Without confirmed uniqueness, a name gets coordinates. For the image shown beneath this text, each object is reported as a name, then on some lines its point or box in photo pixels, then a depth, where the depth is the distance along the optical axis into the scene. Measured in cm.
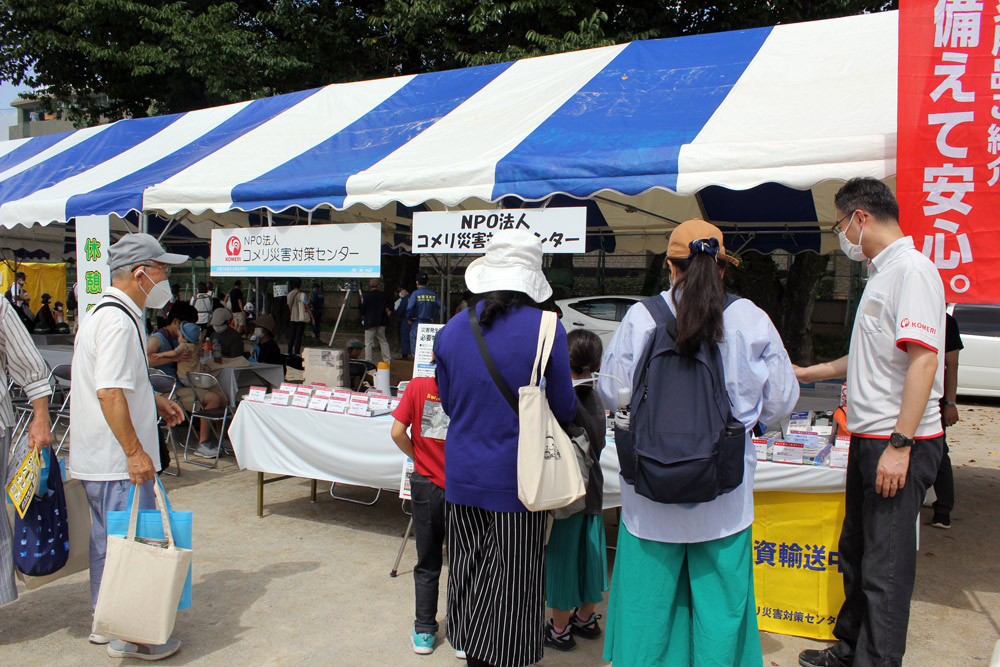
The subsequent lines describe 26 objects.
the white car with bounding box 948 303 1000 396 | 938
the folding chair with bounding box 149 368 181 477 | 611
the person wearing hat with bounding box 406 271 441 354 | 1123
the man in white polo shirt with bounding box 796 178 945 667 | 238
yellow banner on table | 322
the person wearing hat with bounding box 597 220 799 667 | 205
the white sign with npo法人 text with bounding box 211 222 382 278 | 473
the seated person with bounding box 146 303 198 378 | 608
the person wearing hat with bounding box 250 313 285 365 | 737
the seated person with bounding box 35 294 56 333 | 1230
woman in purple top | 216
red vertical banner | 313
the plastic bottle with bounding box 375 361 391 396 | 464
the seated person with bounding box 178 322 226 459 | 638
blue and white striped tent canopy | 368
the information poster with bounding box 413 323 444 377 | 372
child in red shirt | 288
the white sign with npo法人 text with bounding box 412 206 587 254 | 391
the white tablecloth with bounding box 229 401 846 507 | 414
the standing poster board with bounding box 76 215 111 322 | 539
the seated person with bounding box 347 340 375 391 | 714
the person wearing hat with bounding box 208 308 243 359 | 711
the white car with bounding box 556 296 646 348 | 1085
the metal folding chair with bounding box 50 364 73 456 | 625
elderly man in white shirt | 270
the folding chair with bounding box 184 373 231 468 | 604
